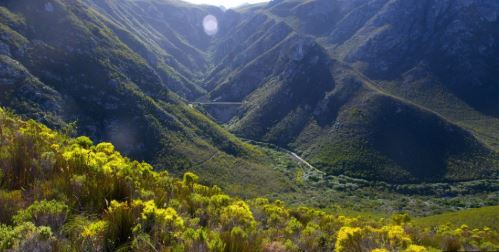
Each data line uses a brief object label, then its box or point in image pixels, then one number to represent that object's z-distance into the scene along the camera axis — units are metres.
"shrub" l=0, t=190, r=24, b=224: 7.59
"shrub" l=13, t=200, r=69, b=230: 7.22
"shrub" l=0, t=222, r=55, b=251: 6.04
